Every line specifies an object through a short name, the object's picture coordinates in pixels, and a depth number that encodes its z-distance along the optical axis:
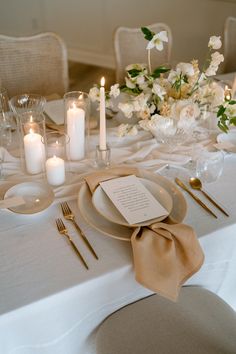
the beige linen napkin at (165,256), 0.75
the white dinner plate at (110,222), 0.84
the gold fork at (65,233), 0.78
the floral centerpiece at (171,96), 1.04
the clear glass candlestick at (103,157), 1.06
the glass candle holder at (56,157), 0.99
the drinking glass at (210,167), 1.07
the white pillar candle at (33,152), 1.01
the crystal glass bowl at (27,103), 1.18
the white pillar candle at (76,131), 1.09
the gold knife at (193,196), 0.94
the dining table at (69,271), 0.72
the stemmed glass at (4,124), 1.16
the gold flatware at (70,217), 0.82
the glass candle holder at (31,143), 1.01
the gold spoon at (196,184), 1.01
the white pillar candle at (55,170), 0.98
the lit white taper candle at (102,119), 0.97
